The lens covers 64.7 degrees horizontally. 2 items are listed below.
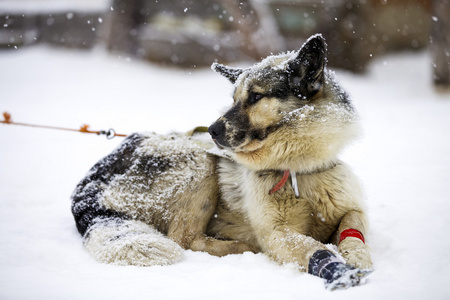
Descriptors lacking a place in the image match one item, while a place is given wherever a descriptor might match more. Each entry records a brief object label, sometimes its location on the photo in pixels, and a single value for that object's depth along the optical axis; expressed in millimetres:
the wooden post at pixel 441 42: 9352
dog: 2693
